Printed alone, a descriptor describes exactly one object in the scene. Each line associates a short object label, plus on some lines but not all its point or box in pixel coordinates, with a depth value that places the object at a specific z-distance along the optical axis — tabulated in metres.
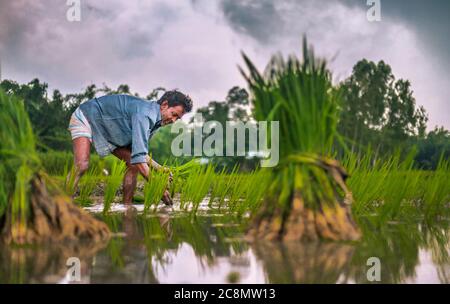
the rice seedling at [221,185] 5.46
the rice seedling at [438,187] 4.37
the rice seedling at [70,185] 4.09
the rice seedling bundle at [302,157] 3.07
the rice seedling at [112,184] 4.63
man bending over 5.50
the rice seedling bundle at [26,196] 3.07
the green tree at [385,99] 27.36
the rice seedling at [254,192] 4.09
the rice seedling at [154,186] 4.79
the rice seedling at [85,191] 5.73
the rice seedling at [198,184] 4.85
